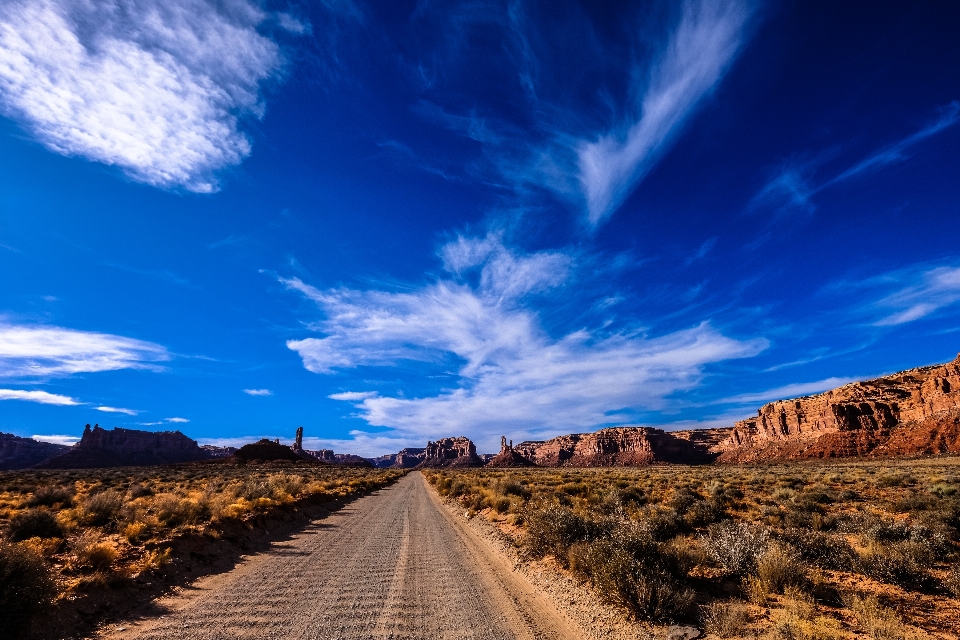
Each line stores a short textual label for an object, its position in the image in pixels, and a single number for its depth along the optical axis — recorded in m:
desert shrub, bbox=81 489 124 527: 14.34
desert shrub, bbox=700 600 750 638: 6.18
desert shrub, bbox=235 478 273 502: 19.80
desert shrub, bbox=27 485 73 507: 19.52
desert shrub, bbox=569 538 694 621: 6.84
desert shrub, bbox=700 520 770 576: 8.43
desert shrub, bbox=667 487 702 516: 16.97
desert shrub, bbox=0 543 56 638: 6.05
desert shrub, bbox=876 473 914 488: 24.09
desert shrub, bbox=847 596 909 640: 5.75
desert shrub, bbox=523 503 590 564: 10.95
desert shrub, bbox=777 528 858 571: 8.86
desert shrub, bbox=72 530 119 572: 8.77
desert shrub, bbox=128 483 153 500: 22.56
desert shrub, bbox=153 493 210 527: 13.53
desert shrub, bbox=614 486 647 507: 18.70
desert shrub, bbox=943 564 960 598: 7.28
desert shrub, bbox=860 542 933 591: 7.80
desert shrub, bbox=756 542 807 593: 7.60
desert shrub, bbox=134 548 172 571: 9.29
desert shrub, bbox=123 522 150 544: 11.39
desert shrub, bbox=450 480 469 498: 30.59
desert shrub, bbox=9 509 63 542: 12.02
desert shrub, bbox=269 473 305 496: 23.55
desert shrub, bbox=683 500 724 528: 14.77
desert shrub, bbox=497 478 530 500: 22.70
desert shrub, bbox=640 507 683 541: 12.04
